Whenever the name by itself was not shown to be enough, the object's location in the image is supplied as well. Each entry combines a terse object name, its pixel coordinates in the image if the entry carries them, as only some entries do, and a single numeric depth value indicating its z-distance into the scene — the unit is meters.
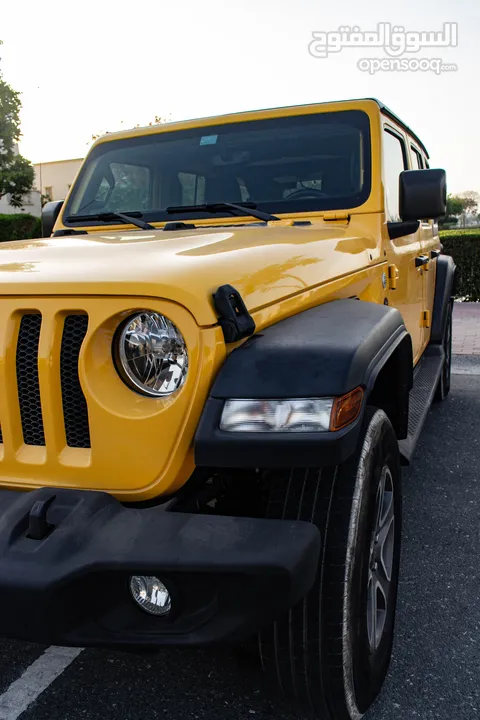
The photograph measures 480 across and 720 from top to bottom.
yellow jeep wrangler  1.50
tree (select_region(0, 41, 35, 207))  28.32
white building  33.44
